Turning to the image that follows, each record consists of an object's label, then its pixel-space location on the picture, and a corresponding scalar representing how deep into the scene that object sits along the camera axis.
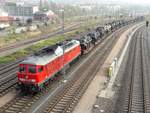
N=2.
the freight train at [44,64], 30.38
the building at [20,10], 173.62
